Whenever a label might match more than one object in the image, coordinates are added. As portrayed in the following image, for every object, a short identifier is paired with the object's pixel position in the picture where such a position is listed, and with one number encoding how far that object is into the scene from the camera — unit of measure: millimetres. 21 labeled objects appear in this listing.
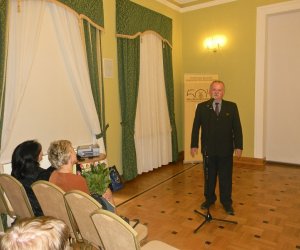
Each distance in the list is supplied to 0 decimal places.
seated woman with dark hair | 2285
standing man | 3213
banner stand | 5695
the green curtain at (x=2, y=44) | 2887
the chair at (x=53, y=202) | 1899
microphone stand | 3081
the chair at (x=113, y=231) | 1347
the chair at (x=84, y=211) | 1651
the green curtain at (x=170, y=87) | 5551
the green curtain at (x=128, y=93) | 4508
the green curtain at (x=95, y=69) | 3900
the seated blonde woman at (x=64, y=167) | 2133
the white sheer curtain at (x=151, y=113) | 4973
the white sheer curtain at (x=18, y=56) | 3027
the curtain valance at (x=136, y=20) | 4406
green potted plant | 2195
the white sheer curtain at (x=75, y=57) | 3551
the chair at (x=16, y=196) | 2074
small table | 3541
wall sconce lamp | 5777
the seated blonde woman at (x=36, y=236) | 885
